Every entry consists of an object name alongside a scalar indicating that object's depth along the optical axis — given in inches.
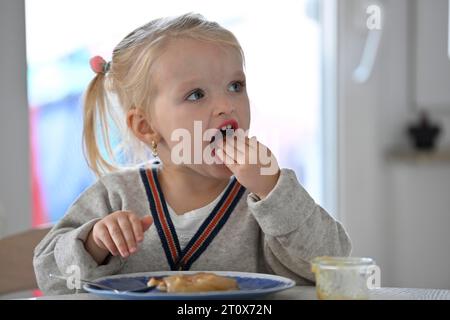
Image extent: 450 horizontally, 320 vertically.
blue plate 44.9
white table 47.1
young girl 52.1
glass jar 45.3
